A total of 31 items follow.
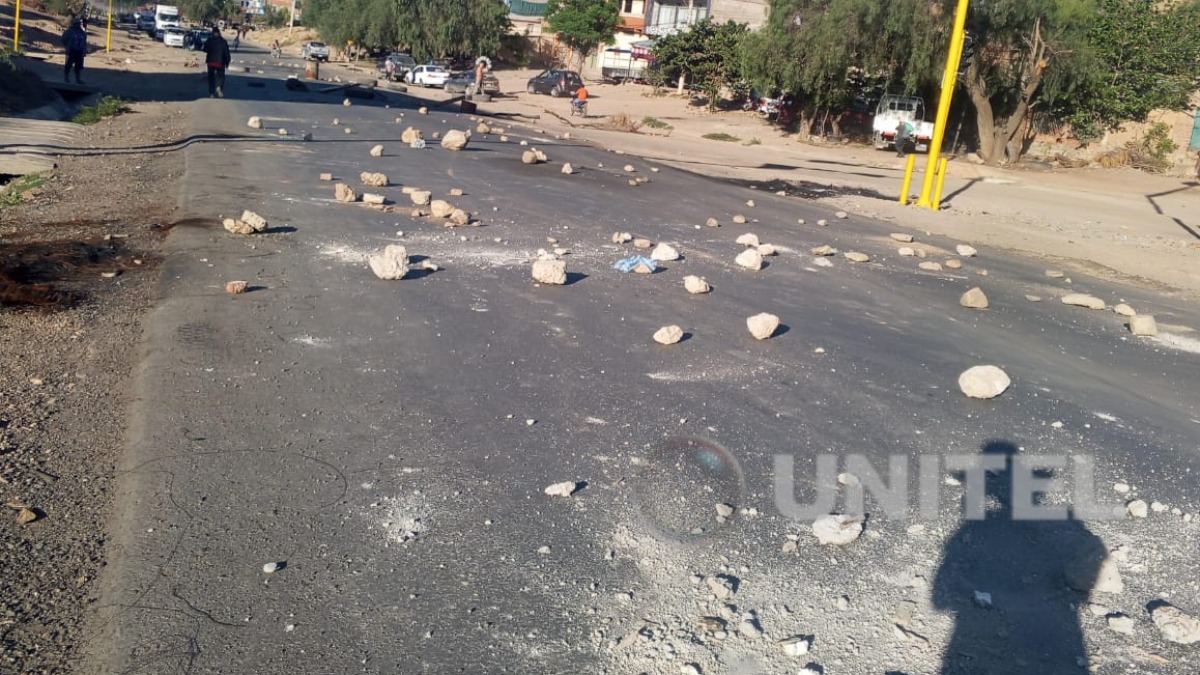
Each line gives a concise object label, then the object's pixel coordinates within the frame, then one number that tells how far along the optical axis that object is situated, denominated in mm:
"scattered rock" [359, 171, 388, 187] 15719
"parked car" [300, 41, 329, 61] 71769
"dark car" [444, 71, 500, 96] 52969
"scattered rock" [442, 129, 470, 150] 22031
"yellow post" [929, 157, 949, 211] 20595
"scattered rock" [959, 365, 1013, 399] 7586
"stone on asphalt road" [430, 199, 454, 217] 13375
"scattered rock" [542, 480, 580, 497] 5516
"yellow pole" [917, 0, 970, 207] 19625
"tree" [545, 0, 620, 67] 77375
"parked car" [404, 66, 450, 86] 57969
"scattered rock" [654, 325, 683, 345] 8508
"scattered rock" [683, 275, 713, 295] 10320
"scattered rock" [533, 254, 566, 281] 10203
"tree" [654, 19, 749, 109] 53500
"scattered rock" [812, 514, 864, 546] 5164
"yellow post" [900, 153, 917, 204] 20569
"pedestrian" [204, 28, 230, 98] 30641
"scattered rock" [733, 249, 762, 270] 11898
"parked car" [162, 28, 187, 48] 77125
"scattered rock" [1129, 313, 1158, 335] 10312
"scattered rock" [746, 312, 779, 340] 8820
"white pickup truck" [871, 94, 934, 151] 39688
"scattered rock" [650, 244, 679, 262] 11891
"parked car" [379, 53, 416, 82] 61750
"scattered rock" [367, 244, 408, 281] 9828
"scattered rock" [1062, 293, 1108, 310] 11445
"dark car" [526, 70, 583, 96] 57500
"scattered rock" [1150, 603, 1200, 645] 4496
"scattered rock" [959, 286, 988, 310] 10852
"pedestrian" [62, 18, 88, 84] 30438
